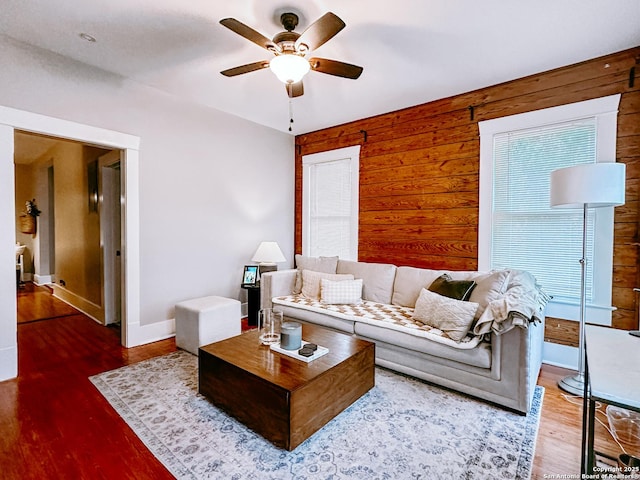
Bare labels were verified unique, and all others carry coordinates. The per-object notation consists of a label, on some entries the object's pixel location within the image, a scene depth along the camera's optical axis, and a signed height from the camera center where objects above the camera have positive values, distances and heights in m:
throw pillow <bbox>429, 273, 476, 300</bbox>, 2.75 -0.51
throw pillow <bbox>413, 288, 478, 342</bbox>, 2.42 -0.67
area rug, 1.67 -1.24
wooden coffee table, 1.77 -0.95
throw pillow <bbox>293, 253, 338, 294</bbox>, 4.00 -0.45
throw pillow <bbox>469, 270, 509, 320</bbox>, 2.60 -0.49
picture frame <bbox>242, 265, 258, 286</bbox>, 4.34 -0.61
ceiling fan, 1.96 +1.21
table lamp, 4.19 -0.32
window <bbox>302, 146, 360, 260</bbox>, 4.56 +0.41
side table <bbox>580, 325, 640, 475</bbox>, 1.04 -0.53
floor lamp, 2.31 +0.31
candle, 2.24 -0.76
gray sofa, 2.17 -0.81
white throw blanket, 2.10 -0.55
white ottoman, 3.09 -0.92
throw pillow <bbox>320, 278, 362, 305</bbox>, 3.46 -0.68
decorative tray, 2.12 -0.84
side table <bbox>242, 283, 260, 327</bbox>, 4.14 -0.95
